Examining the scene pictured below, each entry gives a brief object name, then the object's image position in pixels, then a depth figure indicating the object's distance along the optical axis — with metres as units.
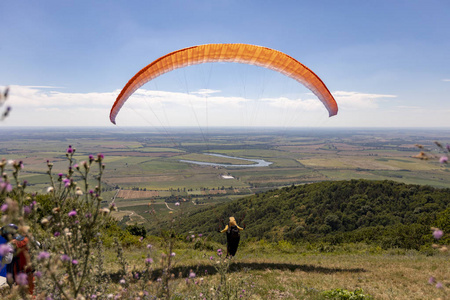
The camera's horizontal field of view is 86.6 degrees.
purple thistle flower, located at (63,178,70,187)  2.60
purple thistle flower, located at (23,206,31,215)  2.07
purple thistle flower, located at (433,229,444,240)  2.00
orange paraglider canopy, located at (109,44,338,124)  8.98
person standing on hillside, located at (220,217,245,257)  9.50
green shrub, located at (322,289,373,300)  6.32
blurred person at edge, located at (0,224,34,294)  5.58
